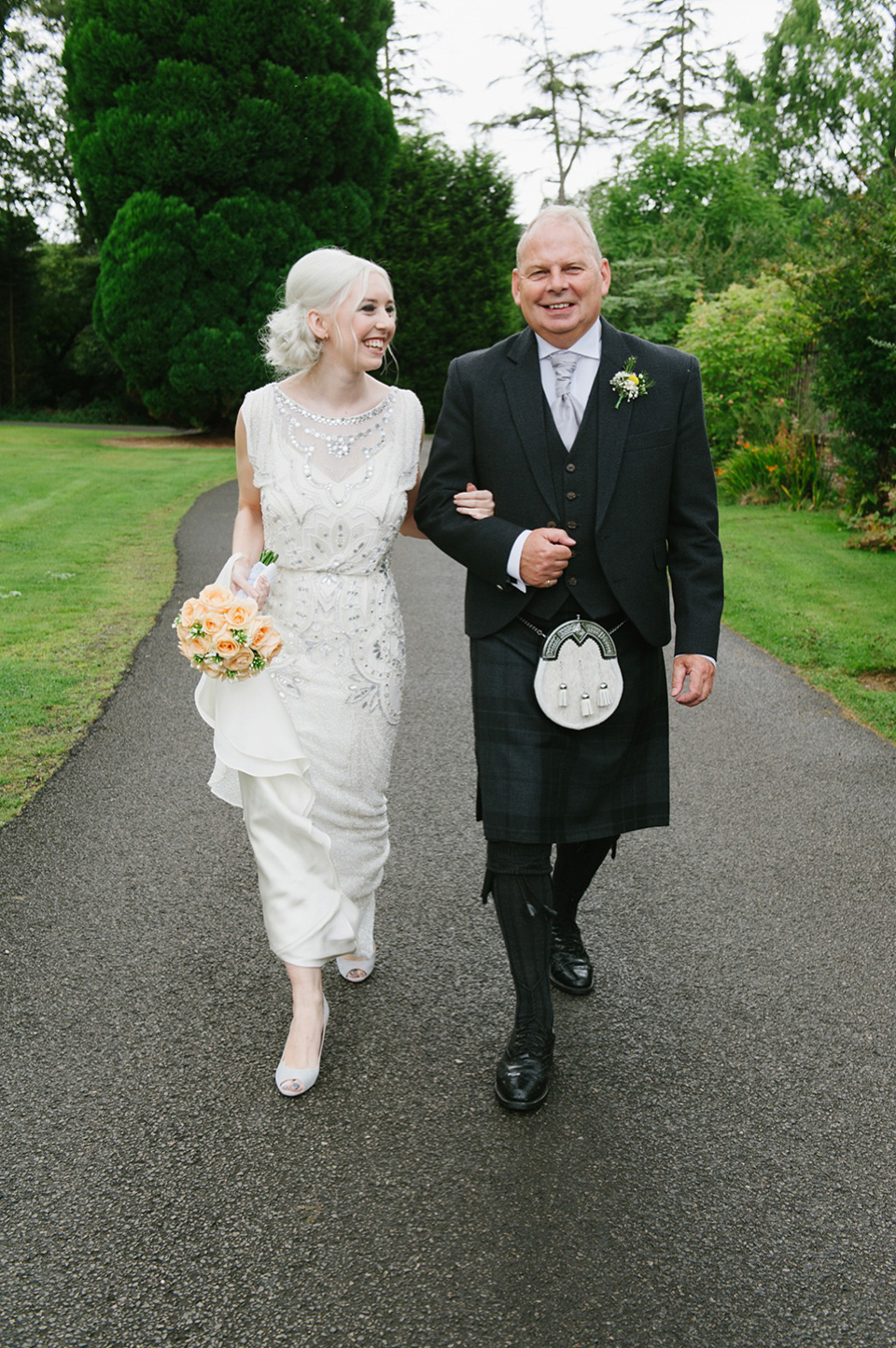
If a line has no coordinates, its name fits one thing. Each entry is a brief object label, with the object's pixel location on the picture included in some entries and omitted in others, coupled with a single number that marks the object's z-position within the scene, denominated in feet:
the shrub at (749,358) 51.67
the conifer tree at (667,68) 120.57
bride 10.76
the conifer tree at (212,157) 76.89
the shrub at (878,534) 36.95
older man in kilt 9.62
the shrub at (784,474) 47.67
